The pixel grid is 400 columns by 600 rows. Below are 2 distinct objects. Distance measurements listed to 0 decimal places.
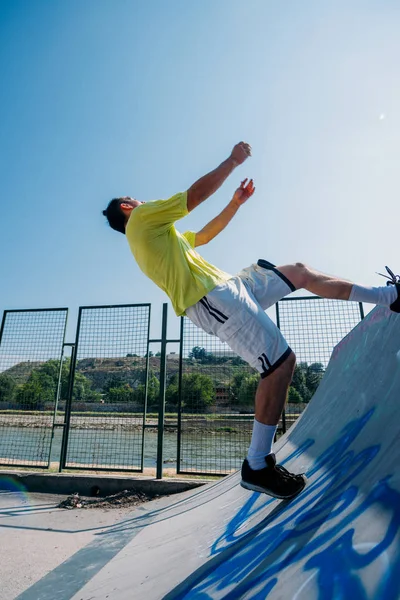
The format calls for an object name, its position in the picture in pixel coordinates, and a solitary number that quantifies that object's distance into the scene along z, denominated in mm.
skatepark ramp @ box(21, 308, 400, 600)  1309
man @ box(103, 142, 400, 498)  2188
